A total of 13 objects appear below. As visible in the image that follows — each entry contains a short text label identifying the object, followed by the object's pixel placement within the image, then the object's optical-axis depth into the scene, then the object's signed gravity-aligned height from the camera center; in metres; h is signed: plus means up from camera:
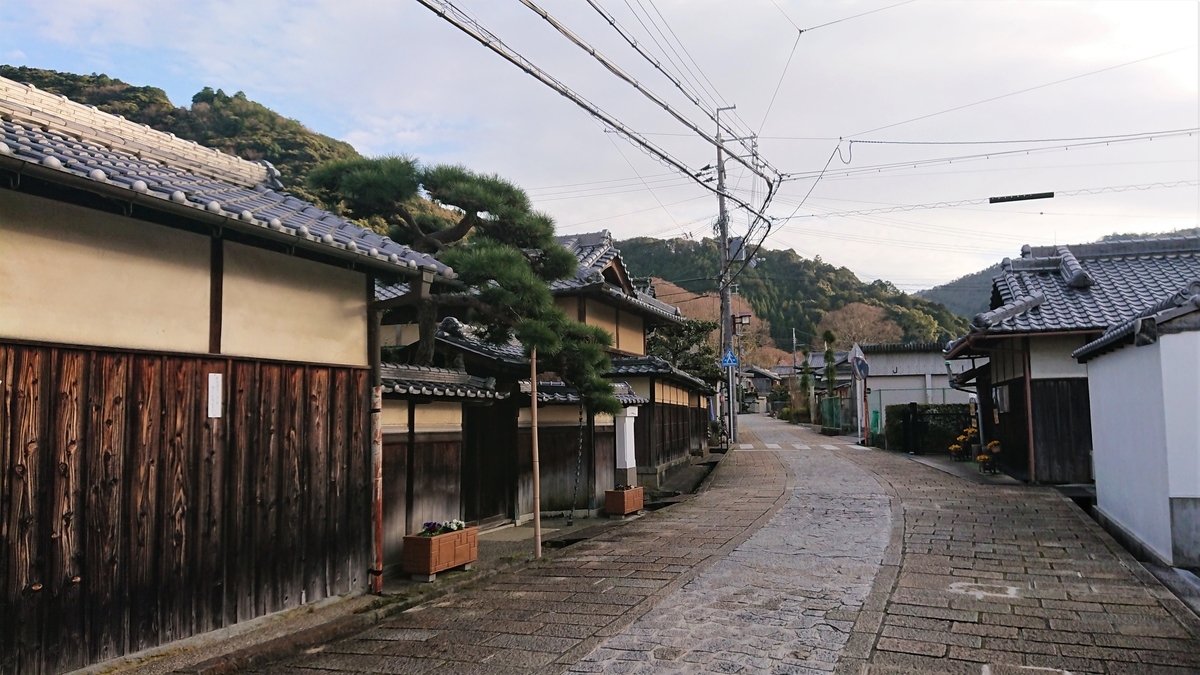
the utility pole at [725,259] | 31.47 +5.56
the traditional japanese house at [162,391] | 5.59 +0.10
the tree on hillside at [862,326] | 76.75 +6.74
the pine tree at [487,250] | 10.30 +2.15
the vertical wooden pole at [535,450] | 10.92 -0.78
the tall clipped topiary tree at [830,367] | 45.44 +1.45
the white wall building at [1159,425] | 8.95 -0.51
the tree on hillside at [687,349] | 32.81 +1.97
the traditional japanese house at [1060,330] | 16.83 +1.23
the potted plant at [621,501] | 15.32 -2.13
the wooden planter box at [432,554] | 9.39 -1.94
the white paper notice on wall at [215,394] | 7.06 +0.07
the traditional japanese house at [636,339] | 19.53 +1.68
